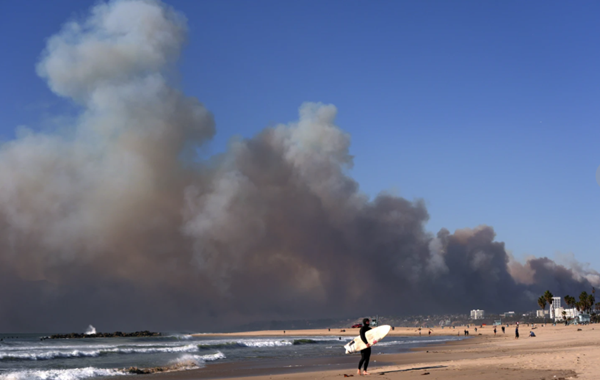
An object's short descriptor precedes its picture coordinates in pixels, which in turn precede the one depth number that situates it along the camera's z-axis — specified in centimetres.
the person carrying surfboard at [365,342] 2378
